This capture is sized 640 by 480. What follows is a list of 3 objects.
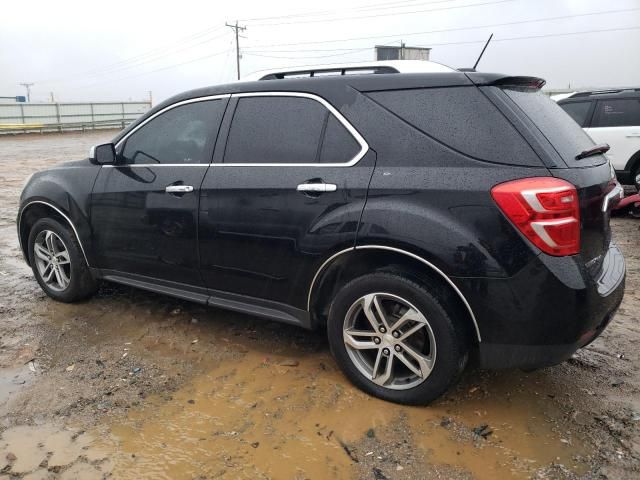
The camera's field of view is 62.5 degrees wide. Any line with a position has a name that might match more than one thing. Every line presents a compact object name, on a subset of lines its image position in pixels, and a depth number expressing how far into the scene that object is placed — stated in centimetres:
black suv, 251
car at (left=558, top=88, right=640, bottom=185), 870
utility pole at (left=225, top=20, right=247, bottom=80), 5456
